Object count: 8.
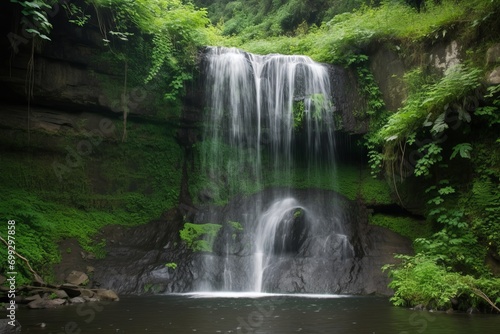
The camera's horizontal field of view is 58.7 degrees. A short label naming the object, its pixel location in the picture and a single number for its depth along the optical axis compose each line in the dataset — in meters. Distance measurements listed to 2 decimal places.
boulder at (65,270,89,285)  9.90
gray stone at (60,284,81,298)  8.70
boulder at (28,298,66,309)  7.63
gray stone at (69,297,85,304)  8.30
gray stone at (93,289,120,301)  8.88
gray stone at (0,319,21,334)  5.28
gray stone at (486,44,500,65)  10.08
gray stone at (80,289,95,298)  8.82
